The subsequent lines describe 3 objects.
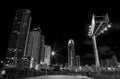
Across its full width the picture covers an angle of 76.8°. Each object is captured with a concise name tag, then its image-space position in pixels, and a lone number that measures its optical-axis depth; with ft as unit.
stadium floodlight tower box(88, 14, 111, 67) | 50.71
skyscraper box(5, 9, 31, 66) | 337.78
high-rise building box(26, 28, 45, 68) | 398.73
